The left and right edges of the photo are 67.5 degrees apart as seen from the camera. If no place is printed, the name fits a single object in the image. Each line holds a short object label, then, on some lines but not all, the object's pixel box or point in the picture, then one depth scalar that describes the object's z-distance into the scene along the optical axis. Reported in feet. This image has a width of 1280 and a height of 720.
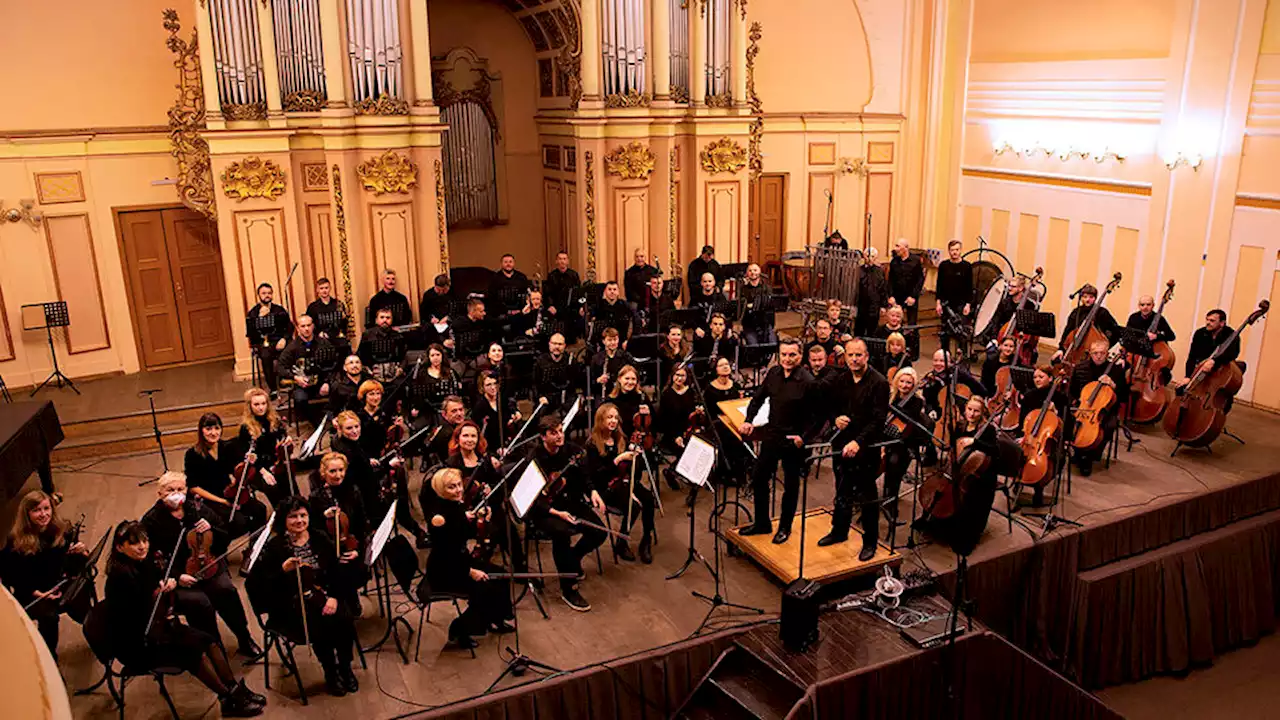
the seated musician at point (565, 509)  22.25
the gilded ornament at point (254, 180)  33.63
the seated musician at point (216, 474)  22.45
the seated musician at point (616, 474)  23.81
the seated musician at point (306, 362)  30.40
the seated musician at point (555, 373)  28.63
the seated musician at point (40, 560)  18.25
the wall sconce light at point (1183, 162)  35.04
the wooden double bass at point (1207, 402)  29.45
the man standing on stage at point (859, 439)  22.15
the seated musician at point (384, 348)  30.35
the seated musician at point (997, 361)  29.94
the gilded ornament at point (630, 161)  39.83
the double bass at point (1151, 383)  31.35
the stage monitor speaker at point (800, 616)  20.27
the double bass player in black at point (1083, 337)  29.96
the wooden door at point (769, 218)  47.16
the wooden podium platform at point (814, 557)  22.54
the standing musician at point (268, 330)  32.14
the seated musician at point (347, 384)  27.76
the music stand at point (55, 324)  33.99
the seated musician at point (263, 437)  23.24
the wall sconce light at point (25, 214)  33.83
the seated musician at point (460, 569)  20.08
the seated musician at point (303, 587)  18.57
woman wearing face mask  18.66
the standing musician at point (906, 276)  39.19
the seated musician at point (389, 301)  35.12
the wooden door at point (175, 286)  36.78
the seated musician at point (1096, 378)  28.71
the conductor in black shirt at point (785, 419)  22.68
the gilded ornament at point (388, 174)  35.45
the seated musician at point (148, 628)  17.48
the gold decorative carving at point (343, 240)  35.40
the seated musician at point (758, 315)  34.58
